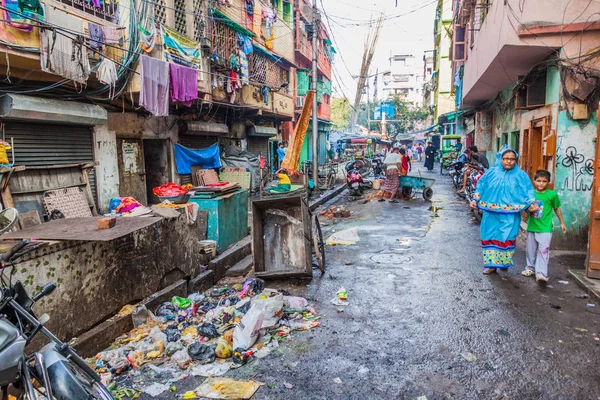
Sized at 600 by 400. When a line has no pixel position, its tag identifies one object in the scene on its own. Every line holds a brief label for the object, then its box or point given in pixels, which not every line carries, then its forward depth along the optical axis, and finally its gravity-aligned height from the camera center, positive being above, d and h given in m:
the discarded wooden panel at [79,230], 3.73 -0.72
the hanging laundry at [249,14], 15.28 +5.16
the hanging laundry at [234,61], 13.12 +2.94
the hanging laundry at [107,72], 8.12 +1.63
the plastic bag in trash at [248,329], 4.10 -1.74
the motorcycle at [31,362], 2.13 -1.12
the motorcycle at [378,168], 22.81 -0.75
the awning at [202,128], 13.04 +0.87
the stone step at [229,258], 6.61 -1.74
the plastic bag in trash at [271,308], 4.51 -1.68
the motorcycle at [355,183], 17.06 -1.17
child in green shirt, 5.80 -1.00
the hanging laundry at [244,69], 13.80 +2.87
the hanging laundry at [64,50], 6.86 +1.80
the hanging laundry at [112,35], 8.52 +2.49
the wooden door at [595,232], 5.64 -1.06
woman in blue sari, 5.98 -0.73
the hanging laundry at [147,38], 9.07 +2.56
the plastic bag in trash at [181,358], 3.87 -1.90
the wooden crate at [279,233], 6.31 -1.21
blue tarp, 12.90 -0.09
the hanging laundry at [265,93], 16.14 +2.40
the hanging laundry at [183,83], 9.87 +1.74
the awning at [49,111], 7.21 +0.86
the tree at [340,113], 51.88 +5.22
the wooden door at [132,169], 10.73 -0.37
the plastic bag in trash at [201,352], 3.95 -1.87
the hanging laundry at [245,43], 13.90 +3.75
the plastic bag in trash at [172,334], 4.33 -1.87
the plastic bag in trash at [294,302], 5.17 -1.82
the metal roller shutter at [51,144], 7.88 +0.25
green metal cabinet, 7.29 -1.12
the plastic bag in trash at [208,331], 4.37 -1.83
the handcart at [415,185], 14.72 -1.09
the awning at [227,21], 12.45 +4.08
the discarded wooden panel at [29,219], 6.11 -0.92
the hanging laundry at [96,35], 8.05 +2.35
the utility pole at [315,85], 15.36 +2.57
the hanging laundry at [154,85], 9.04 +1.54
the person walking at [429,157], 30.20 -0.23
